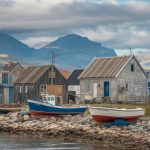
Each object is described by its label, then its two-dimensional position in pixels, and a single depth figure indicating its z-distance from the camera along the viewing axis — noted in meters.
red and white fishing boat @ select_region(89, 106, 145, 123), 43.03
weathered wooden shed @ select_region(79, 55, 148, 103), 64.75
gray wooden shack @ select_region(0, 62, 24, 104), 82.47
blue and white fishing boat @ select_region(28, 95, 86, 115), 52.03
